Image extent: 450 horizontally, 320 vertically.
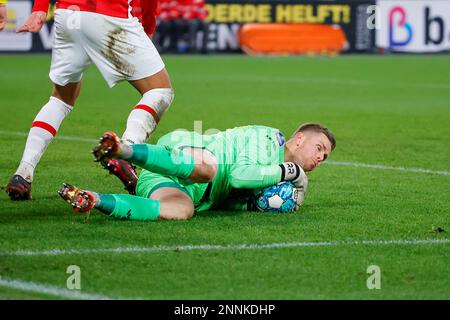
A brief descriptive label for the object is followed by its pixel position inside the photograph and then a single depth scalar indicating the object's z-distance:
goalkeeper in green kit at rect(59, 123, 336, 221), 11.48
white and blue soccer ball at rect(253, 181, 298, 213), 12.41
